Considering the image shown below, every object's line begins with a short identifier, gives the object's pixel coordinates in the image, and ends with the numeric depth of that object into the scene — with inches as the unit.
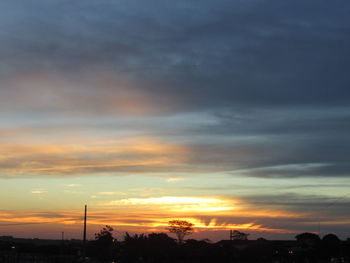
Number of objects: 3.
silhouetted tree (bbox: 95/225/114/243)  5659.5
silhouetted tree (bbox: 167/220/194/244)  6289.4
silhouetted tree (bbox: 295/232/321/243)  7564.0
